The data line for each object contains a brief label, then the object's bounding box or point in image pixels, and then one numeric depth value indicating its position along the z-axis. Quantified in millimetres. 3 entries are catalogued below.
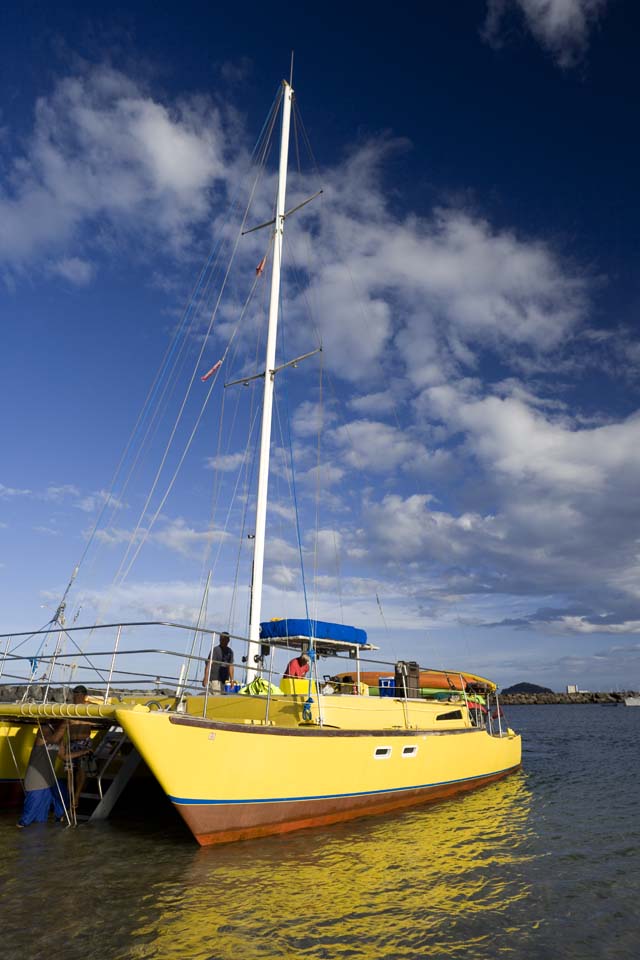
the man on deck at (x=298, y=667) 12872
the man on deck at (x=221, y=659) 13633
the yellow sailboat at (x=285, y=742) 8633
